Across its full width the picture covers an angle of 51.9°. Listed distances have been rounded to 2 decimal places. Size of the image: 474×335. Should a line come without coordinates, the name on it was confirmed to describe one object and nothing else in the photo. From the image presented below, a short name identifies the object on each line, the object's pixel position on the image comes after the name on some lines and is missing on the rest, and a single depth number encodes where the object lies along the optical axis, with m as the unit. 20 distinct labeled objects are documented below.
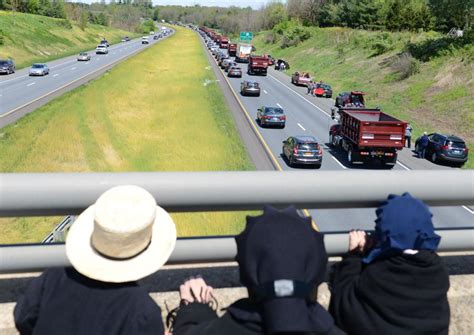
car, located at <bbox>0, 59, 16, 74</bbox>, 58.70
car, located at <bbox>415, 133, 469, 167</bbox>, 27.36
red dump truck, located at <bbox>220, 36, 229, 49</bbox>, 119.00
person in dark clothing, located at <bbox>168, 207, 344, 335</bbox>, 1.87
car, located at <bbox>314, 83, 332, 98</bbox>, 52.03
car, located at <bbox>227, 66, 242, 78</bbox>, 63.12
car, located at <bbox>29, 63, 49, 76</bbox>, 59.81
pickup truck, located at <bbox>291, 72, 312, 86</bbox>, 59.92
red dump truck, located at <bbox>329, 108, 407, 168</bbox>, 25.64
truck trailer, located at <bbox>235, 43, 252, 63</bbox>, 87.88
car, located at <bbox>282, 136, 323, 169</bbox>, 25.44
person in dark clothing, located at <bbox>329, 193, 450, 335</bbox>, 2.33
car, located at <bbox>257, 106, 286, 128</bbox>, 35.66
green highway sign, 114.88
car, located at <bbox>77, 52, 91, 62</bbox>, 81.94
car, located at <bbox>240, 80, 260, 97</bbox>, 49.00
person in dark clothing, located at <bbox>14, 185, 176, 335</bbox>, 2.13
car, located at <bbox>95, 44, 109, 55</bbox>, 98.89
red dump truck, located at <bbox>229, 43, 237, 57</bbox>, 100.32
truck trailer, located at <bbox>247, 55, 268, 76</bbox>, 67.75
